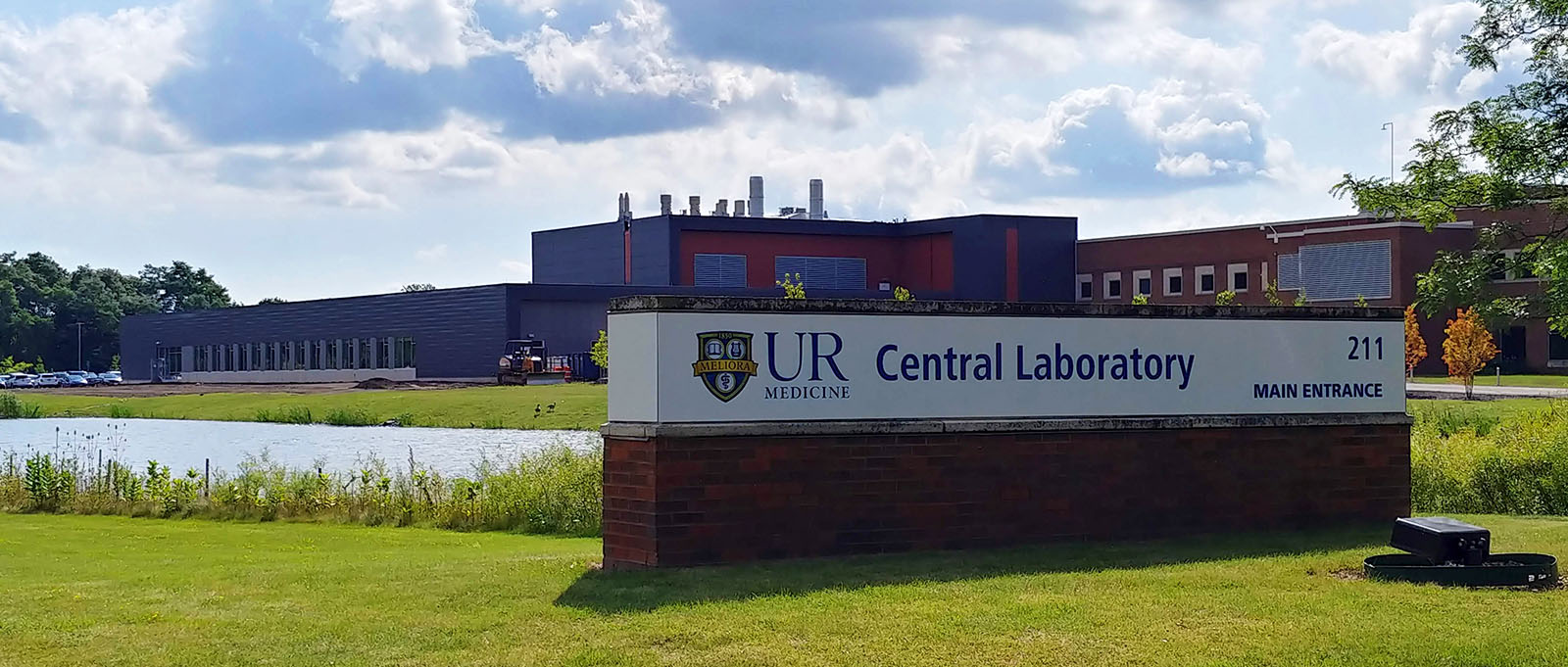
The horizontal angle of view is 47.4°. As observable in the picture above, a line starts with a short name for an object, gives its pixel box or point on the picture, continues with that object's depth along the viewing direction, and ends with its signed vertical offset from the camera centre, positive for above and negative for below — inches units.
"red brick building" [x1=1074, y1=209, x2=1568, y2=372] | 2994.6 +159.2
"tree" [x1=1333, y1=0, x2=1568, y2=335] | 820.0 +79.4
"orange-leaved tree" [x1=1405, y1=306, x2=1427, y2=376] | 2632.9 +7.5
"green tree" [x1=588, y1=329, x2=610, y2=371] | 2777.3 +5.2
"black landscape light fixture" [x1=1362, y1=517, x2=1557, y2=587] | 428.5 -52.2
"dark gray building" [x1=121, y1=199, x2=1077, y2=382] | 3309.5 +155.4
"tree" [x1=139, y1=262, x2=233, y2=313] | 6486.2 +263.3
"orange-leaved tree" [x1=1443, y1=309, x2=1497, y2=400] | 2212.1 +1.1
